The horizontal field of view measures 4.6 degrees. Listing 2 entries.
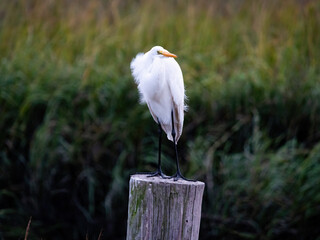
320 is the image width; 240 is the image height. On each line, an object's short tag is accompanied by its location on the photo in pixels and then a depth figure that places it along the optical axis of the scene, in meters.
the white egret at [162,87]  19.09
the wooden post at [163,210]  18.48
